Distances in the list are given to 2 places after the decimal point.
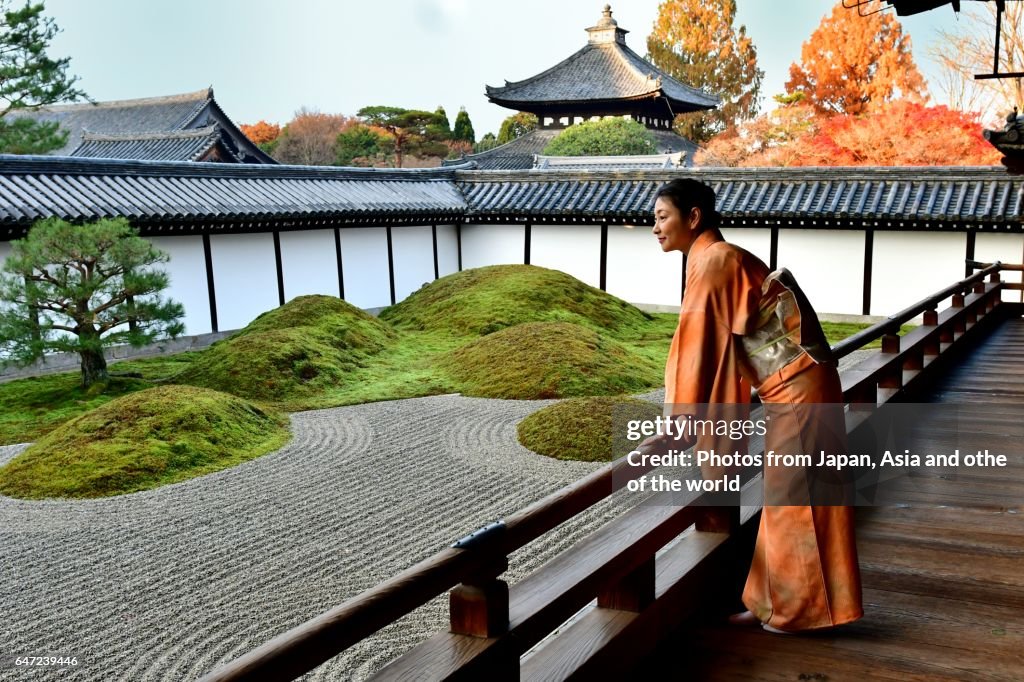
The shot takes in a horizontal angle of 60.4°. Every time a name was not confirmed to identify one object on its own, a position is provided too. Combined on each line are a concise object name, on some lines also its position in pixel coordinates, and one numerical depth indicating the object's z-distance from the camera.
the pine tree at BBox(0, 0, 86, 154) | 21.84
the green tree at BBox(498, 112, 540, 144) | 48.53
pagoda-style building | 36.91
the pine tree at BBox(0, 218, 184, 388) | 10.57
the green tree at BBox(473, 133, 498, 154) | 52.75
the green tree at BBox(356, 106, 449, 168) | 44.91
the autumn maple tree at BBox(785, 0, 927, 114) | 35.94
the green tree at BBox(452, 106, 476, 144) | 51.47
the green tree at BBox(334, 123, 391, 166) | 42.47
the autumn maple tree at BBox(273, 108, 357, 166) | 45.34
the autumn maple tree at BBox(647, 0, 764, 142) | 44.94
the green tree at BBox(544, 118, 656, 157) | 31.44
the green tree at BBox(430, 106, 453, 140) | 46.16
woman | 2.92
